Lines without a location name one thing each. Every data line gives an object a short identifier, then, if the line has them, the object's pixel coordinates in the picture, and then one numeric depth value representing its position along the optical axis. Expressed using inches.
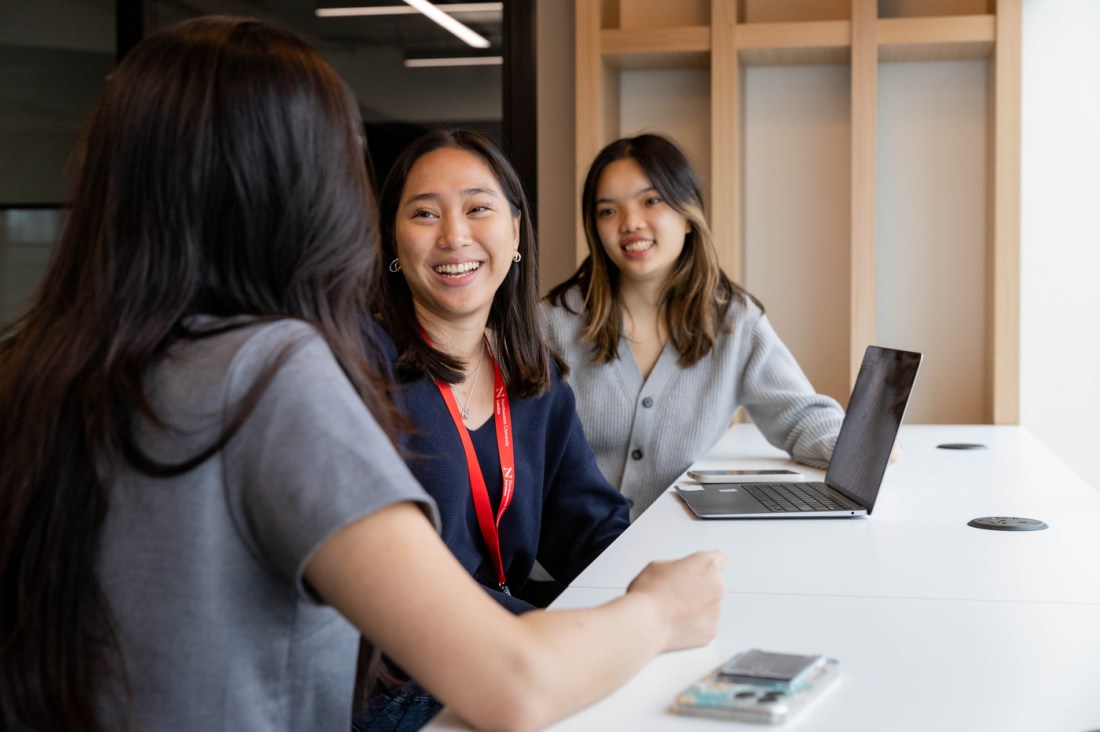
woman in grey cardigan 105.6
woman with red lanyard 75.9
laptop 76.4
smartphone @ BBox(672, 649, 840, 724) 39.3
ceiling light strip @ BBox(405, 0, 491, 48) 176.9
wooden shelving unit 140.9
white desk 41.0
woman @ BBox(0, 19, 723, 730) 34.8
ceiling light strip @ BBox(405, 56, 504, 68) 176.0
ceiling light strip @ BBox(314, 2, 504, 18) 174.9
